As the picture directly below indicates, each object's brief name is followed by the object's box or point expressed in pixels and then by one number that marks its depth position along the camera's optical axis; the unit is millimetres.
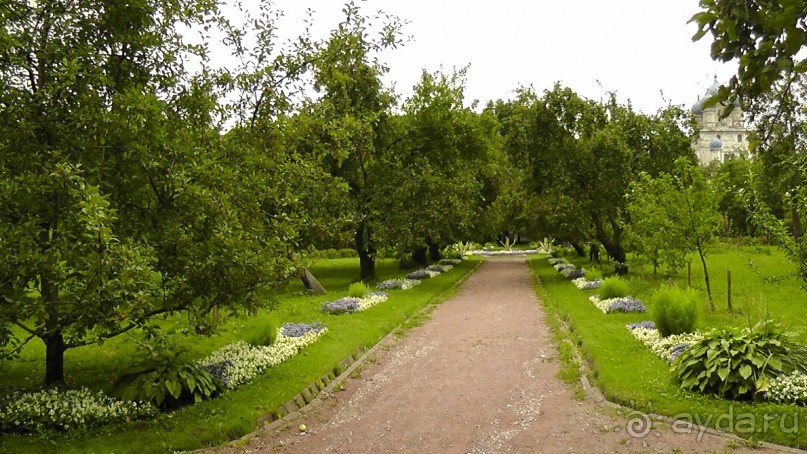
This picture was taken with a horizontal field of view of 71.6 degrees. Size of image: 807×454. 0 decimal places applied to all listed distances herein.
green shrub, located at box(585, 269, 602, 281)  20938
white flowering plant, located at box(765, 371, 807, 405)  6676
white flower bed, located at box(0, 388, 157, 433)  6781
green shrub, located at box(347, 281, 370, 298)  17703
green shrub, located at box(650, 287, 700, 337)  10219
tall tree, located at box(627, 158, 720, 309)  14836
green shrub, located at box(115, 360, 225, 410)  7430
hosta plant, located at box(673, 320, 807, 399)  7094
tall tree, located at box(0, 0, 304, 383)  6062
